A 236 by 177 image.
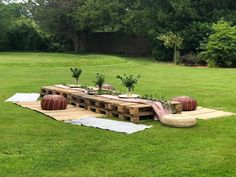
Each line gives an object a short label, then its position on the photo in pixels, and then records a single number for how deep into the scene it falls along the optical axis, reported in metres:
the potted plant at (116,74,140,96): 5.12
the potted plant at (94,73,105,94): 5.63
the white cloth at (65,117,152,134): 4.16
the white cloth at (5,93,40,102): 6.07
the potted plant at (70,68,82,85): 6.44
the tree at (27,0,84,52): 22.69
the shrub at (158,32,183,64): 16.97
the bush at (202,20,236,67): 14.70
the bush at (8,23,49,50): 24.88
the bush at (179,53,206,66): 15.74
